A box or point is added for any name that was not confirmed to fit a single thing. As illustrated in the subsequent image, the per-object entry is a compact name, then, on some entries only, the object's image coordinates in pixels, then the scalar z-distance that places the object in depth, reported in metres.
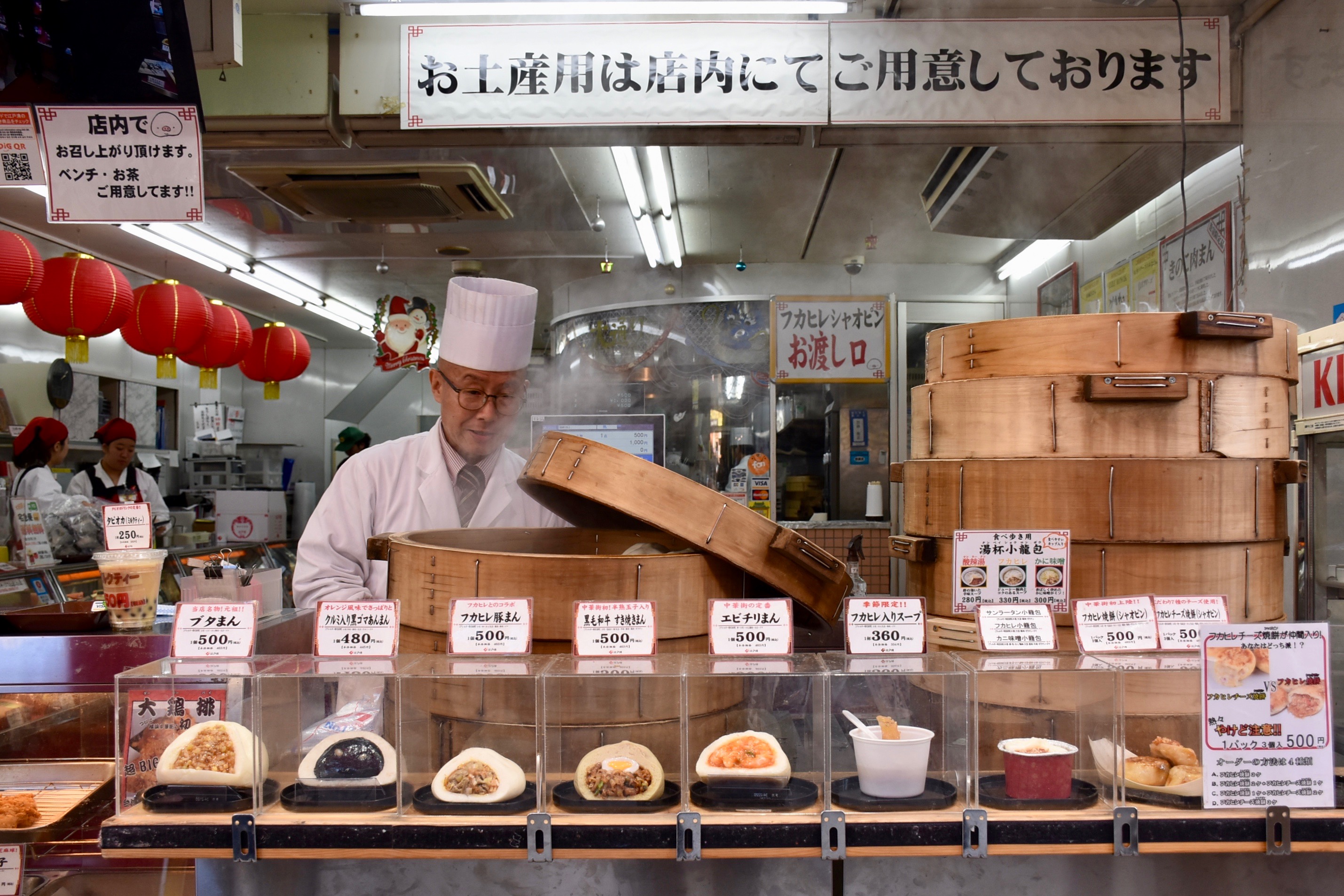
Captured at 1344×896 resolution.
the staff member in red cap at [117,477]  6.10
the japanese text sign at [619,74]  2.89
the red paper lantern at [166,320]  5.36
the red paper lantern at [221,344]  5.96
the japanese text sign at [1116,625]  1.57
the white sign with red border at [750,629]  1.56
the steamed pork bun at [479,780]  1.40
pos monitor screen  6.43
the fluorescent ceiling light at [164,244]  6.21
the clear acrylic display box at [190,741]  1.42
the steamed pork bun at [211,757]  1.43
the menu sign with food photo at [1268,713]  1.40
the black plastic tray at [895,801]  1.38
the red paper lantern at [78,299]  4.74
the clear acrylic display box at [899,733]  1.40
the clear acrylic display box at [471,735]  1.41
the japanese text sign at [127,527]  2.31
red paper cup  1.41
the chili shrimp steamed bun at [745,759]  1.42
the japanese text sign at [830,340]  6.04
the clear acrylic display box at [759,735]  1.40
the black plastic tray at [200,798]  1.41
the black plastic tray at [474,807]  1.38
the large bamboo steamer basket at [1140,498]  1.76
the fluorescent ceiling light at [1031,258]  5.61
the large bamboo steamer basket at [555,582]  1.60
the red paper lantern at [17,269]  4.31
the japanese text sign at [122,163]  2.76
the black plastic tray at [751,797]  1.38
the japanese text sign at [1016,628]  1.57
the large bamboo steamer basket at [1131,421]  1.77
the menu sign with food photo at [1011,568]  1.79
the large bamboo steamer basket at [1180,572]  1.78
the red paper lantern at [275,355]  6.89
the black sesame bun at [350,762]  1.43
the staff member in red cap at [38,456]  5.74
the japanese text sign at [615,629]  1.52
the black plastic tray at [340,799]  1.40
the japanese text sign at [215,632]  1.57
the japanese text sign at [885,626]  1.55
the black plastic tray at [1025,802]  1.40
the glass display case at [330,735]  1.42
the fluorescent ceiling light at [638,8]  2.96
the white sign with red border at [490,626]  1.53
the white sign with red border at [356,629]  1.54
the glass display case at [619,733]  1.40
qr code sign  2.89
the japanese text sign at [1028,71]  2.87
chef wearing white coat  2.88
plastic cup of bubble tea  2.35
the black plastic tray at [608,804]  1.38
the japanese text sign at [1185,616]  1.61
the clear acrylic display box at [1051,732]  1.42
